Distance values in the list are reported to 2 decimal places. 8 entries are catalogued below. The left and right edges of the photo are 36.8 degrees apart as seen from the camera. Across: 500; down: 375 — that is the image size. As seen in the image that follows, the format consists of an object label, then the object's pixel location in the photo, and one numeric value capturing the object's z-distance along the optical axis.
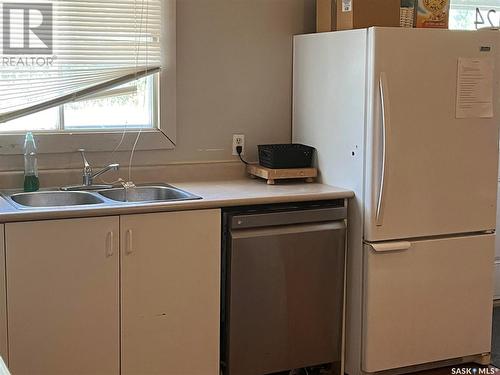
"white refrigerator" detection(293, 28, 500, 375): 3.29
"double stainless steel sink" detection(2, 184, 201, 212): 3.26
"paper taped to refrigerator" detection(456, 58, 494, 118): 3.41
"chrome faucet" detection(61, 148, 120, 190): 3.43
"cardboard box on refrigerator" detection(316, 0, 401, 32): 3.49
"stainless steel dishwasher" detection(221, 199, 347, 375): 3.23
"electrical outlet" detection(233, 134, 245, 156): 3.84
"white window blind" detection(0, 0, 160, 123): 3.37
